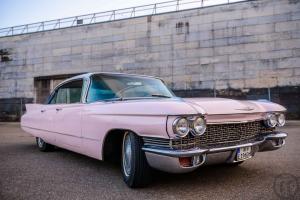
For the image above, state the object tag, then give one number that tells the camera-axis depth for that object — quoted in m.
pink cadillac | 2.95
